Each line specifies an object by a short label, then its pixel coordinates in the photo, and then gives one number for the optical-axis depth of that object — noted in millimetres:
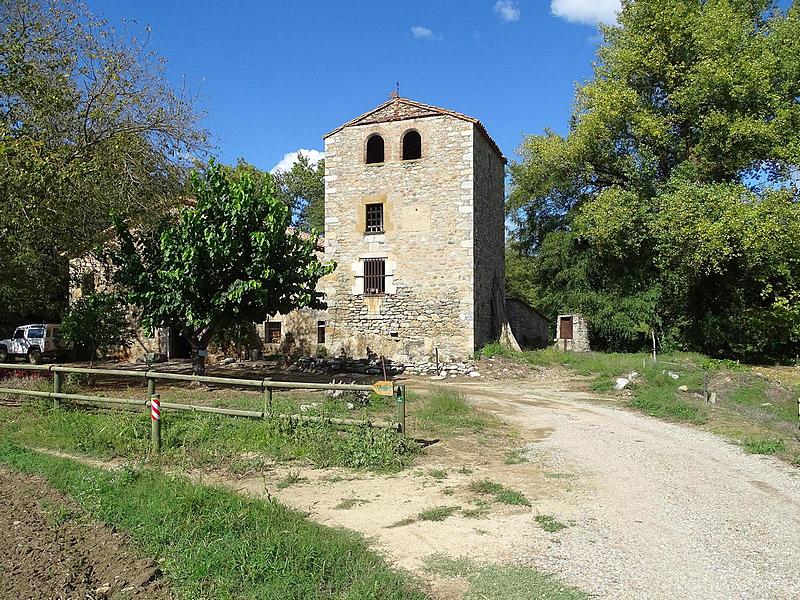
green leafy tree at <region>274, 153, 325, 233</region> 41719
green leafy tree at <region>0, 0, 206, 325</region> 11961
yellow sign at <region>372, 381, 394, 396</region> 8109
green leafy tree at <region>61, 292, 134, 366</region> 15898
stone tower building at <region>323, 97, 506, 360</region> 19766
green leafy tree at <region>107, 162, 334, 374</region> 13547
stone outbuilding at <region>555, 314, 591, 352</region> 23625
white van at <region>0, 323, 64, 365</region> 24469
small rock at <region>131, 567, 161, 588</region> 4445
